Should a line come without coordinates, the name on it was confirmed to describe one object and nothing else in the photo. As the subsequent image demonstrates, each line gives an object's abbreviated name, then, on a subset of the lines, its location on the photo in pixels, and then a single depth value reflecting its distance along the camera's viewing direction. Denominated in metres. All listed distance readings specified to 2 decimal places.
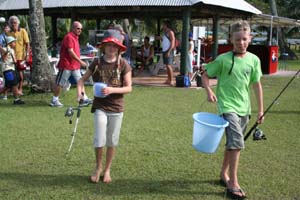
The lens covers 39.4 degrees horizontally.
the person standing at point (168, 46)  11.69
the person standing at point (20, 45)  9.52
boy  3.91
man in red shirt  8.03
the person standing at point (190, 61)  12.59
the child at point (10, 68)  8.64
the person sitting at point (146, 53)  16.38
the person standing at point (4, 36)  8.84
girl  4.24
